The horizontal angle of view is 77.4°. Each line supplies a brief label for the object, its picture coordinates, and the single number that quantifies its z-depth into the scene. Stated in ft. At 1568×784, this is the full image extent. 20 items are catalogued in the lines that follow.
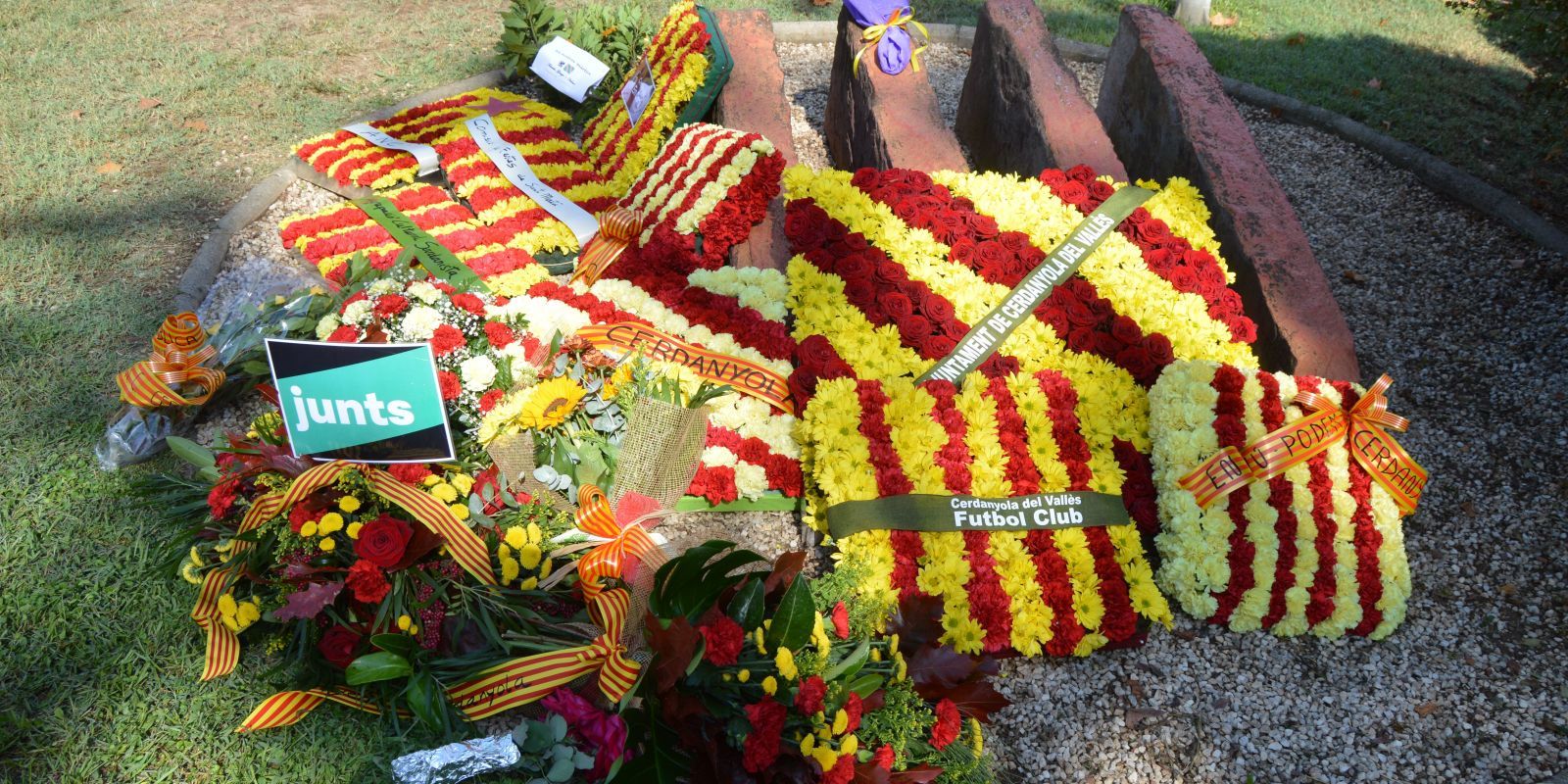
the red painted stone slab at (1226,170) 12.78
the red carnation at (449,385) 10.75
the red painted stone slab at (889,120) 15.84
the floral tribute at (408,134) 16.84
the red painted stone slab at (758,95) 14.83
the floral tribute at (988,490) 10.07
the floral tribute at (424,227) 14.34
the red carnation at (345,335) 11.22
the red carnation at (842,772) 7.17
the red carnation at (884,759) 7.45
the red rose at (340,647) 9.08
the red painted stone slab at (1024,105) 15.66
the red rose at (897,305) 12.82
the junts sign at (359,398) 9.01
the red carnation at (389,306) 11.53
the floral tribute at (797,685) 7.37
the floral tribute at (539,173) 15.51
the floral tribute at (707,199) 14.46
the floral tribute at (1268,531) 10.67
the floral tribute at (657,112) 17.24
